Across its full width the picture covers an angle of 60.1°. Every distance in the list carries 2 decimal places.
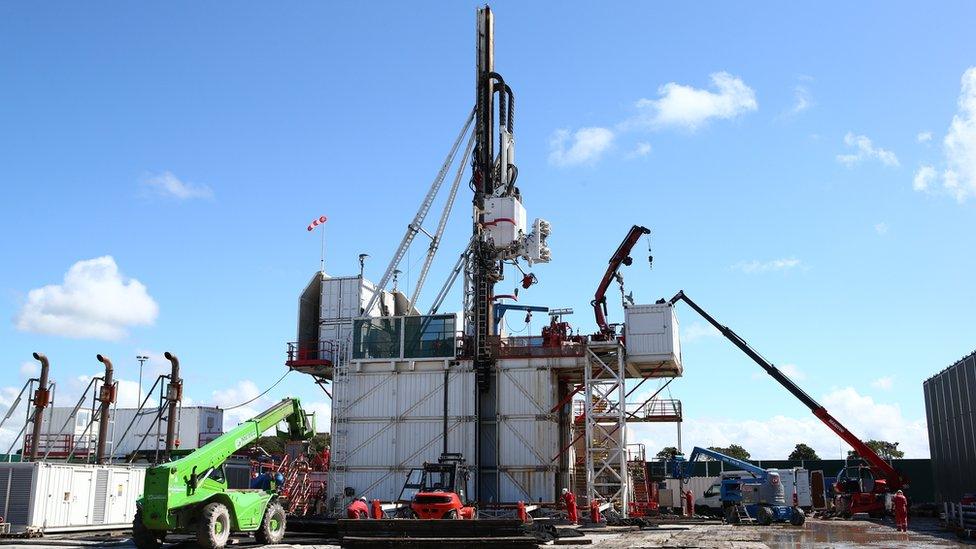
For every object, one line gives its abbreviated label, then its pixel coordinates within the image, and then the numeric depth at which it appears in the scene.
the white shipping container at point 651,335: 39.78
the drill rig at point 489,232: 40.69
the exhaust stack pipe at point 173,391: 38.69
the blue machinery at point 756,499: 37.62
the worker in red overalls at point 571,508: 33.22
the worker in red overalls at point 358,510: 26.42
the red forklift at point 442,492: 26.25
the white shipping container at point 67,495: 28.88
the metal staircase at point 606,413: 38.91
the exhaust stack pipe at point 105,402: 36.72
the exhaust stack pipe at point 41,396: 34.62
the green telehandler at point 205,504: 22.44
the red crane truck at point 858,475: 42.00
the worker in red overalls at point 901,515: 32.12
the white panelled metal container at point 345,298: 44.84
